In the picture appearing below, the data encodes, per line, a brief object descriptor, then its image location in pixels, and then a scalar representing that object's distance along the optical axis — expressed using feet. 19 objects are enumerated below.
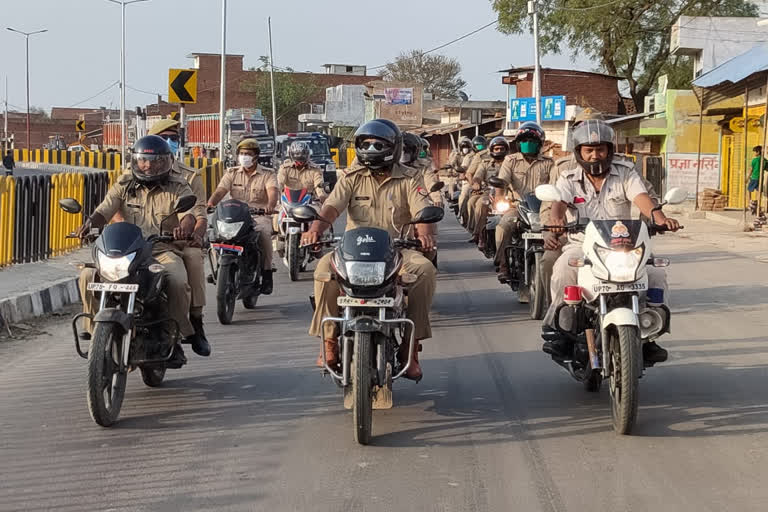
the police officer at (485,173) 51.70
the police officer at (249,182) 43.34
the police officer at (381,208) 21.65
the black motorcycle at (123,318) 21.11
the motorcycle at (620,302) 19.98
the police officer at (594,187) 23.59
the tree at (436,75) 329.31
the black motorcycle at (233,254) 36.22
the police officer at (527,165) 42.68
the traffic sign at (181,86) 69.51
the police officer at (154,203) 24.68
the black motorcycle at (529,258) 36.47
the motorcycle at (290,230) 47.60
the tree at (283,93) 329.11
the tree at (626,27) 167.63
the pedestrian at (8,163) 134.42
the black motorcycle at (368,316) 19.61
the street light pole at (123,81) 128.83
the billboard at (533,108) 140.36
